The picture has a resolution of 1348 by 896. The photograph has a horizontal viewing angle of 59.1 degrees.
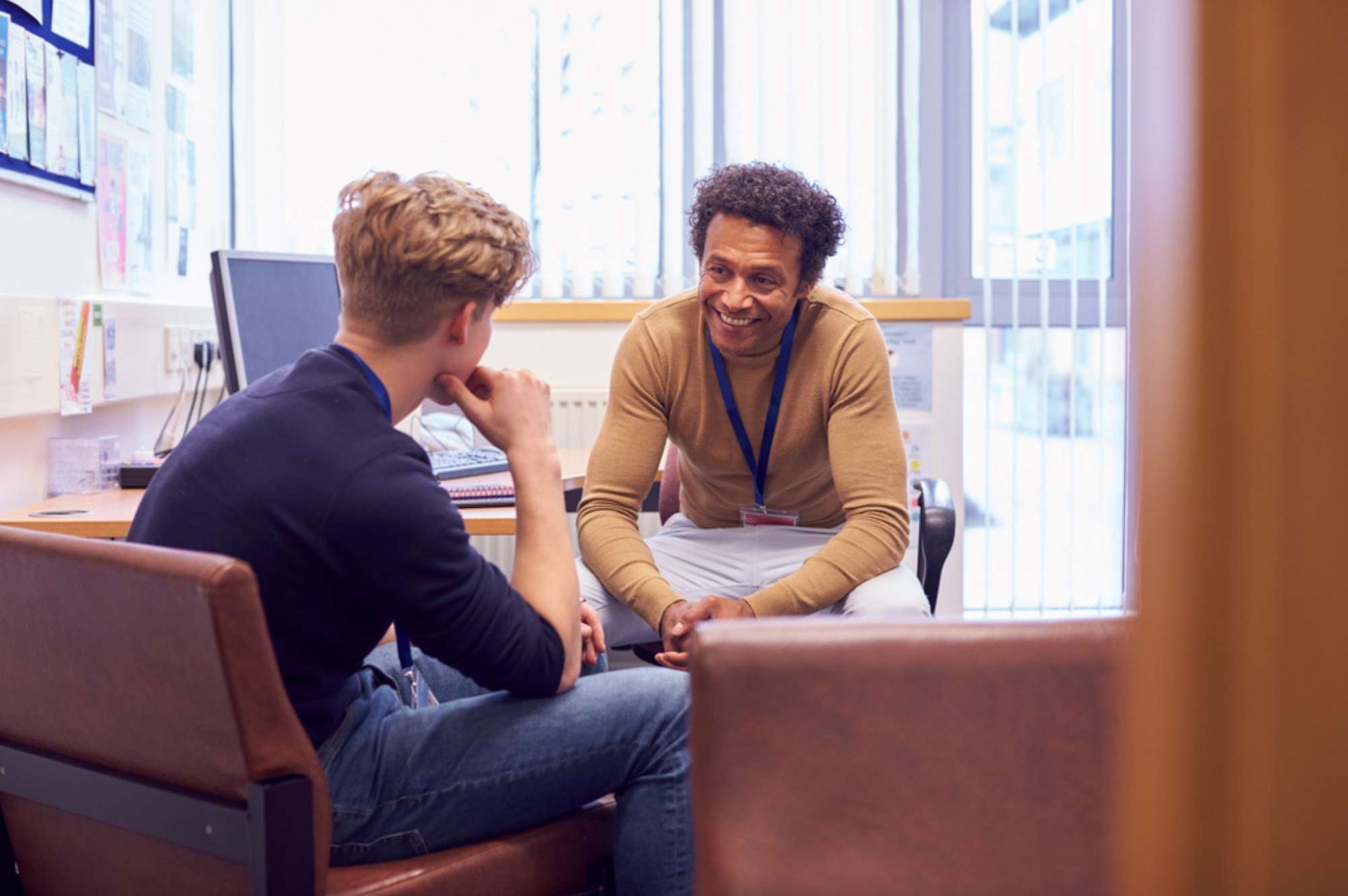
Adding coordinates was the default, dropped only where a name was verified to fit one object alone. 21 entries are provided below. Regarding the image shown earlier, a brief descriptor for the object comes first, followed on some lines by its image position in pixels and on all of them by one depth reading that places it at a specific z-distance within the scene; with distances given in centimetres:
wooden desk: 185
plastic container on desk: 221
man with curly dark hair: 193
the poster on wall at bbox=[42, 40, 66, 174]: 217
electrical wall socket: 269
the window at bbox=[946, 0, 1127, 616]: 336
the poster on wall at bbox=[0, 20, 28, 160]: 202
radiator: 345
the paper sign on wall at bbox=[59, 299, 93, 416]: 218
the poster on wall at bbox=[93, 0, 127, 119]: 241
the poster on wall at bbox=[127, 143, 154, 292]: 259
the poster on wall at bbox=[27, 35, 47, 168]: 210
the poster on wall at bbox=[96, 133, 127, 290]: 244
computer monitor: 215
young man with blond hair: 112
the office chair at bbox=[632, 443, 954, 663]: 205
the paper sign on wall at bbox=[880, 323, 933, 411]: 343
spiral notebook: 204
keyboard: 232
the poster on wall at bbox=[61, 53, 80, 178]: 224
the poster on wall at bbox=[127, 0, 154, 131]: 258
